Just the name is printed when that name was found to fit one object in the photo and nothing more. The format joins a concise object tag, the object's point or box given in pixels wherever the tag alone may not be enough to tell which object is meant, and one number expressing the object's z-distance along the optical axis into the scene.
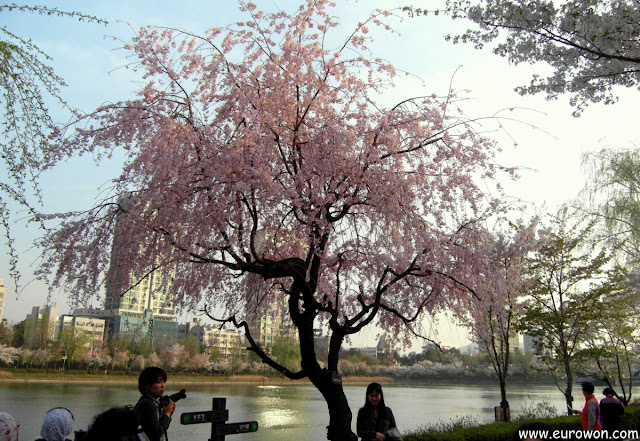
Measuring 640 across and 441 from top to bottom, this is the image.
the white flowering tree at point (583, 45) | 5.18
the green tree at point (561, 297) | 13.94
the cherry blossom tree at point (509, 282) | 13.06
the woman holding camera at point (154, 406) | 3.54
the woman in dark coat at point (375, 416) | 4.80
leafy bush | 7.62
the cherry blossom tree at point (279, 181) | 6.74
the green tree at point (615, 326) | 14.38
